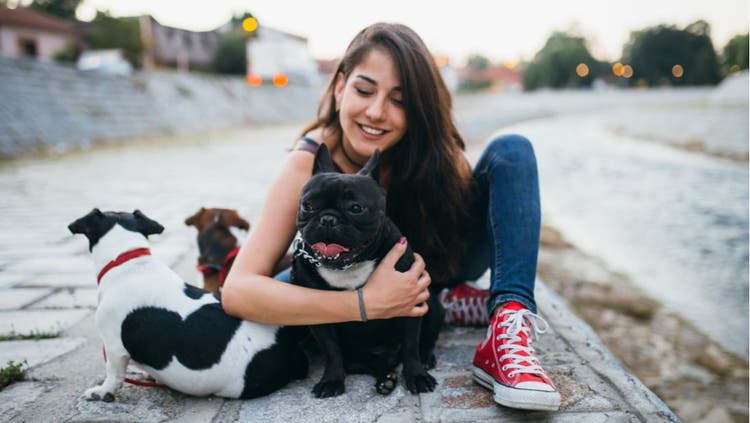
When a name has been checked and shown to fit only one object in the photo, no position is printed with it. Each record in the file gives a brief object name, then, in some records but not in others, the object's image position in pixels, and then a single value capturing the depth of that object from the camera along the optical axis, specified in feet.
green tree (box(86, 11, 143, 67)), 122.83
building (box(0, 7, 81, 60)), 120.37
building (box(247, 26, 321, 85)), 117.70
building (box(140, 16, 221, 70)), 141.79
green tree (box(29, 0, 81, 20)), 172.86
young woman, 6.85
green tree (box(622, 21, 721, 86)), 138.62
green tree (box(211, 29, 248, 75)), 133.39
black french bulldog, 6.33
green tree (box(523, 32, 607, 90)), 260.21
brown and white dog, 9.71
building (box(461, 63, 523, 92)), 309.42
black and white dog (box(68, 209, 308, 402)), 6.26
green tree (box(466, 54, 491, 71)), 411.05
